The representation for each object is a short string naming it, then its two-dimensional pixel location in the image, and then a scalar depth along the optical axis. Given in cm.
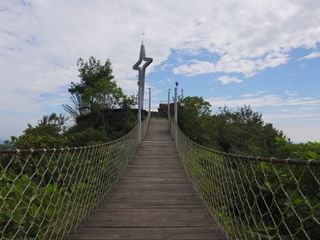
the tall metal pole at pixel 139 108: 705
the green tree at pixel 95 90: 1202
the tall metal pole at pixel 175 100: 819
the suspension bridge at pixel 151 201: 186
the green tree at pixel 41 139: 604
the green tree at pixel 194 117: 995
